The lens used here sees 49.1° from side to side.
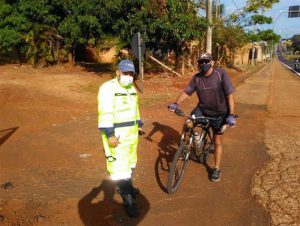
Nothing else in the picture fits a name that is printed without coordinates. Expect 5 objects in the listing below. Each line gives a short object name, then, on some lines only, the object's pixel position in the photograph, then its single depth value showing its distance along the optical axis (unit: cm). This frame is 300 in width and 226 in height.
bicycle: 447
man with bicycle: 452
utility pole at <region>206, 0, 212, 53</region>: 1532
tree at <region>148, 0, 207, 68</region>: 1363
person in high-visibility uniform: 352
